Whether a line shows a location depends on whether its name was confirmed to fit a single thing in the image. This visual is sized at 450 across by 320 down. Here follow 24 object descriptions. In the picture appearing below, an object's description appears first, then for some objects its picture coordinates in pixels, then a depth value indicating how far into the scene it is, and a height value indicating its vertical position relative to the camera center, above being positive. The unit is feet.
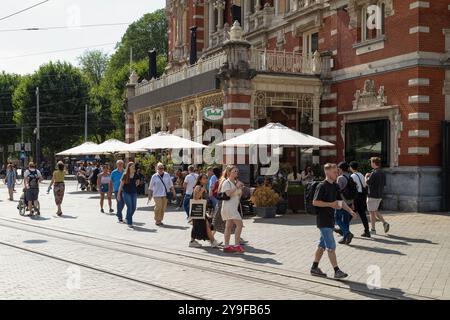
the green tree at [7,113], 201.87 +17.03
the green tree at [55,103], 179.32 +18.44
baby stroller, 62.90 -4.73
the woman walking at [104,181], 67.96 -2.28
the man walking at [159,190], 51.57 -2.55
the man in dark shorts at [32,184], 60.59 -2.36
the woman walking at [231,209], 36.86 -2.99
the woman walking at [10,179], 88.99 -2.60
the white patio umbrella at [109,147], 98.17 +2.65
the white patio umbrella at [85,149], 107.51 +2.47
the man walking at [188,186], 53.78 -2.23
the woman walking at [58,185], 61.57 -2.44
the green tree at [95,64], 265.54 +45.13
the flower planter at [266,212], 57.21 -4.94
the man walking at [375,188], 43.75 -1.98
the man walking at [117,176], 58.70 -1.43
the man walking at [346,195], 39.99 -2.29
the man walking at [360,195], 42.98 -2.52
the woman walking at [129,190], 52.01 -2.55
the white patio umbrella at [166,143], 72.13 +2.41
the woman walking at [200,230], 39.42 -4.61
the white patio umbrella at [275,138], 57.61 +2.41
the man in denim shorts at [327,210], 28.27 -2.39
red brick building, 62.44 +9.81
